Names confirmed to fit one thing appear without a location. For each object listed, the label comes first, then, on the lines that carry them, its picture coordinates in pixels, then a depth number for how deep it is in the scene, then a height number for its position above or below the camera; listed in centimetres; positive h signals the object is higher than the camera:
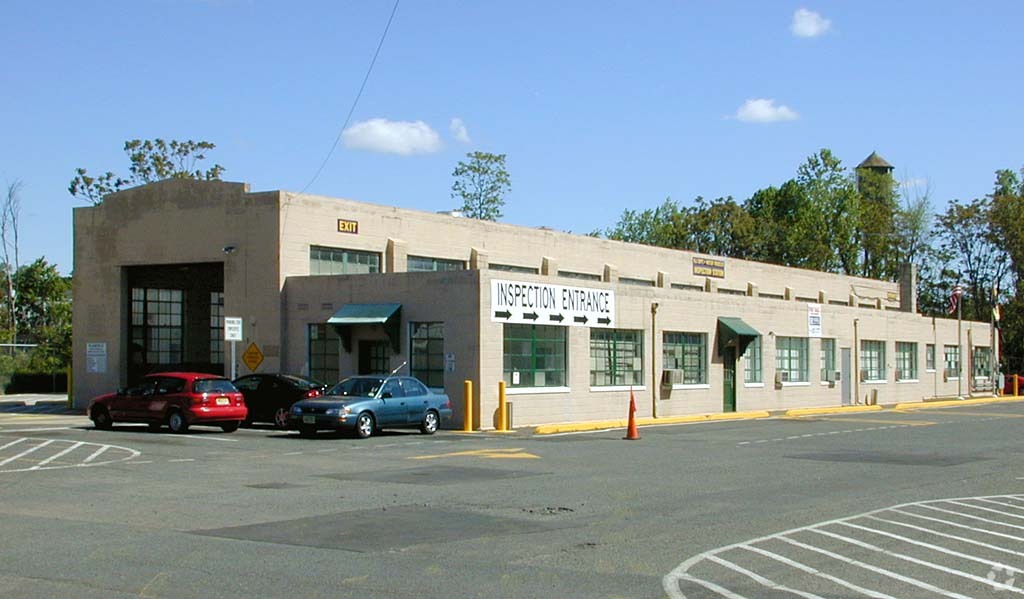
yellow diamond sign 3341 -23
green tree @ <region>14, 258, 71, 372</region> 6862 +302
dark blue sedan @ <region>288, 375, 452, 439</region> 2608 -140
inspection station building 3244 +119
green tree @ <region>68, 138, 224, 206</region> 7881 +1296
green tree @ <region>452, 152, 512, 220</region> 8362 +1206
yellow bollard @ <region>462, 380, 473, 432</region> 3059 -167
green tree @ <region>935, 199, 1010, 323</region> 8219 +719
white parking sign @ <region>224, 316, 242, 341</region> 3120 +55
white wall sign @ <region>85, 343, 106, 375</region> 3888 -29
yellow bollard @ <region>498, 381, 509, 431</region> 3088 -166
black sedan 2947 -114
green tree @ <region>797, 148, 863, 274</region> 8769 +1019
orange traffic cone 2733 -201
